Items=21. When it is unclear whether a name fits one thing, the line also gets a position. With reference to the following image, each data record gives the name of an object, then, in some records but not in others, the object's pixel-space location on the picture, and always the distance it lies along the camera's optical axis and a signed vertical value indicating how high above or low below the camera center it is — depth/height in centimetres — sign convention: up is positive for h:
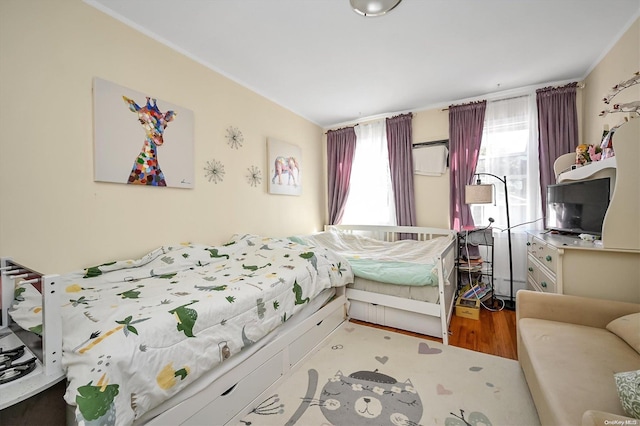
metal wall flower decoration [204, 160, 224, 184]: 251 +45
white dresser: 155 -40
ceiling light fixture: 170 +139
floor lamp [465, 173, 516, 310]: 279 +16
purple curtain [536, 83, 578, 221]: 280 +90
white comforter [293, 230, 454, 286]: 226 -48
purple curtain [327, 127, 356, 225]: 408 +76
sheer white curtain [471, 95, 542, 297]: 300 +43
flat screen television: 190 +2
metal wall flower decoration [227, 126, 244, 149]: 272 +84
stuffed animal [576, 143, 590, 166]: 238 +49
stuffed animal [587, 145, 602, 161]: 214 +47
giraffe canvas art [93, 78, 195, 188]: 180 +61
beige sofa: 92 -68
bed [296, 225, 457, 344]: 219 -68
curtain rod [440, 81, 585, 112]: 276 +132
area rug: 139 -111
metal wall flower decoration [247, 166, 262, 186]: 296 +46
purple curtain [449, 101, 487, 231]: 322 +75
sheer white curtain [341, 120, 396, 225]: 387 +48
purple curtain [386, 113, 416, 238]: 362 +65
